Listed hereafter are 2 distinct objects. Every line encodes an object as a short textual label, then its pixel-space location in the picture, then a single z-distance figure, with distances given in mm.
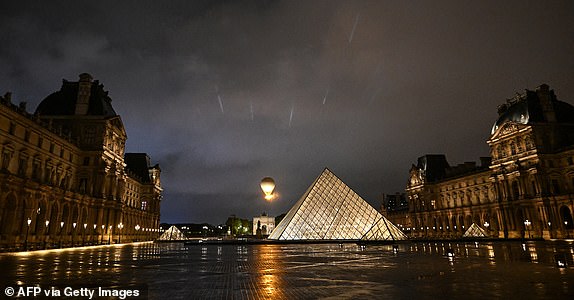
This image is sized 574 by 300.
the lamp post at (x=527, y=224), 45869
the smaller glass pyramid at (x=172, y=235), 70500
